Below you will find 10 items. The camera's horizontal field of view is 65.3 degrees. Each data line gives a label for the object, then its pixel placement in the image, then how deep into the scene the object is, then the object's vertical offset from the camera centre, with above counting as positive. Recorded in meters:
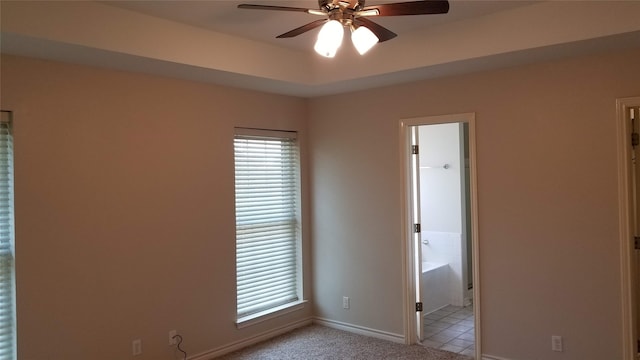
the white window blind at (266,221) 4.62 -0.31
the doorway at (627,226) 3.41 -0.30
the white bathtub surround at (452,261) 5.84 -0.90
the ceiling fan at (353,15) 2.47 +0.87
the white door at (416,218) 4.57 -0.29
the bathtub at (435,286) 5.50 -1.13
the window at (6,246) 3.20 -0.34
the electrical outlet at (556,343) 3.71 -1.18
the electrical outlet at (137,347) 3.78 -1.19
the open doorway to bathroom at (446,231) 5.42 -0.55
